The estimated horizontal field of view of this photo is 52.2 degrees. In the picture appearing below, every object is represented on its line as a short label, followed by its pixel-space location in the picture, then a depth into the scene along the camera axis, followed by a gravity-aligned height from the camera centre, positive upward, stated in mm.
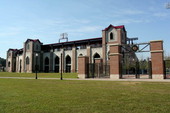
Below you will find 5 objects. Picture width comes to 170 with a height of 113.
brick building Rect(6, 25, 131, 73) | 53594 +5105
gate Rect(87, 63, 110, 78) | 28367 -933
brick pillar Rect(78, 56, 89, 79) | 27298 -316
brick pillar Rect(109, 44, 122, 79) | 24141 +529
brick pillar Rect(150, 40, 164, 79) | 21859 +693
